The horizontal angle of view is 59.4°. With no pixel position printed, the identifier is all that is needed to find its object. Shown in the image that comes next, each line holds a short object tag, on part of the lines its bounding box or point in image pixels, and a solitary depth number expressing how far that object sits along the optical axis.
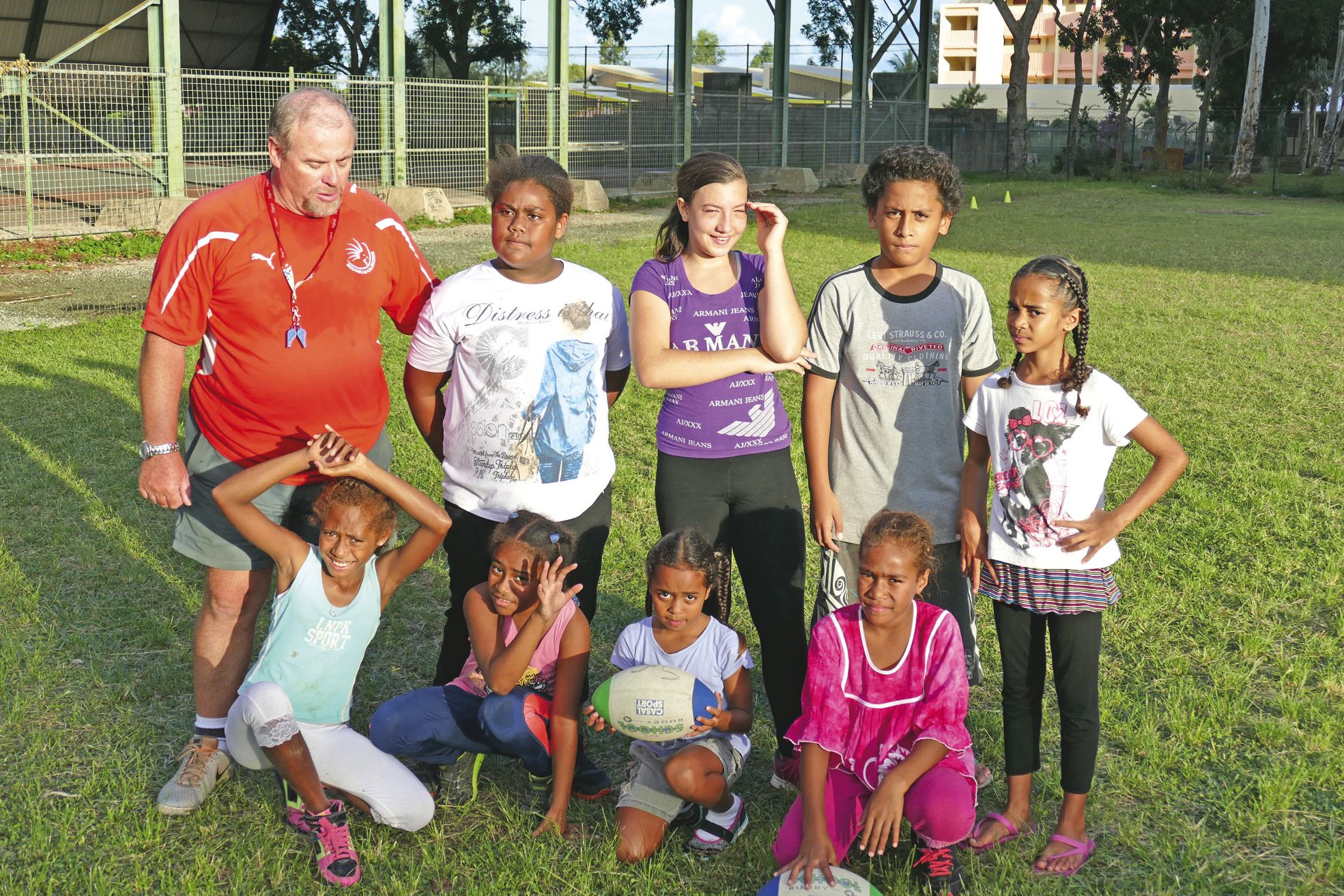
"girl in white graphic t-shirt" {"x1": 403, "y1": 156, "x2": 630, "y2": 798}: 3.37
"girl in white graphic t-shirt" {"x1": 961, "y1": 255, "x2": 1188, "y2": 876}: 3.12
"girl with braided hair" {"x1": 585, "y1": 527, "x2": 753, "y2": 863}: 3.21
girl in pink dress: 2.98
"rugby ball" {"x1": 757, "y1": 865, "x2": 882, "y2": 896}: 2.85
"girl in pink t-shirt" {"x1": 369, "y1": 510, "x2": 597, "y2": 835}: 3.28
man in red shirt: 3.28
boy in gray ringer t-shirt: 3.37
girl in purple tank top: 3.29
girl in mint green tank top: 3.20
